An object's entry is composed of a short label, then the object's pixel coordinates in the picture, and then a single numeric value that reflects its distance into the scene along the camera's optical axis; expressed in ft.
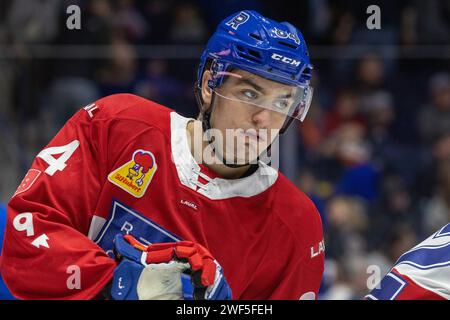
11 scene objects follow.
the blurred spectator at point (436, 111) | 36.11
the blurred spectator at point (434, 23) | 35.40
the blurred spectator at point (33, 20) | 35.65
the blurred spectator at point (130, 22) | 37.37
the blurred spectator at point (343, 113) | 36.40
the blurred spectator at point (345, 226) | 33.01
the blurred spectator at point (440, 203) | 34.32
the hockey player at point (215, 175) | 16.33
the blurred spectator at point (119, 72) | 35.42
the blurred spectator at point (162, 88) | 35.37
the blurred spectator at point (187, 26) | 36.47
